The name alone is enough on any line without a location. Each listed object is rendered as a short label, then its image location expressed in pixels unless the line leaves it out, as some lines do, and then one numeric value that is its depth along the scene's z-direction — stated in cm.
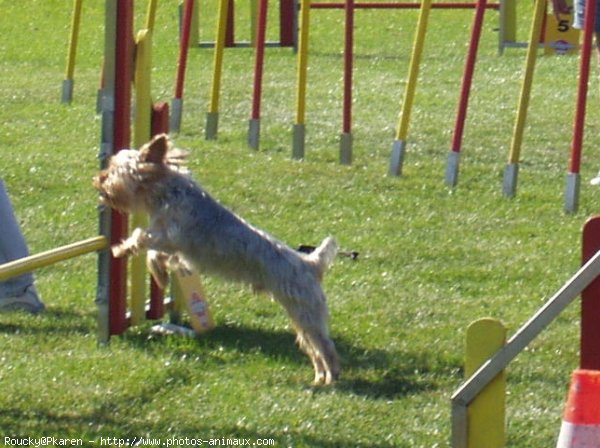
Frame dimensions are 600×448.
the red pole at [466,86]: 1991
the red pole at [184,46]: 2306
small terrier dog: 1234
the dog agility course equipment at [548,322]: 870
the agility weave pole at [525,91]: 1933
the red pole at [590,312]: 923
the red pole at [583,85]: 1825
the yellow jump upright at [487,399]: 887
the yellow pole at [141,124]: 1345
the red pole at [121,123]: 1306
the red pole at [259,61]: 2192
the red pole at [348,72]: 2106
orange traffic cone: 851
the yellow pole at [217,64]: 2252
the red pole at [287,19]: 3475
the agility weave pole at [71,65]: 2653
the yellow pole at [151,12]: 2319
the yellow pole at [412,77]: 2036
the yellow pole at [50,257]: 1163
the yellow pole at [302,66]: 2119
